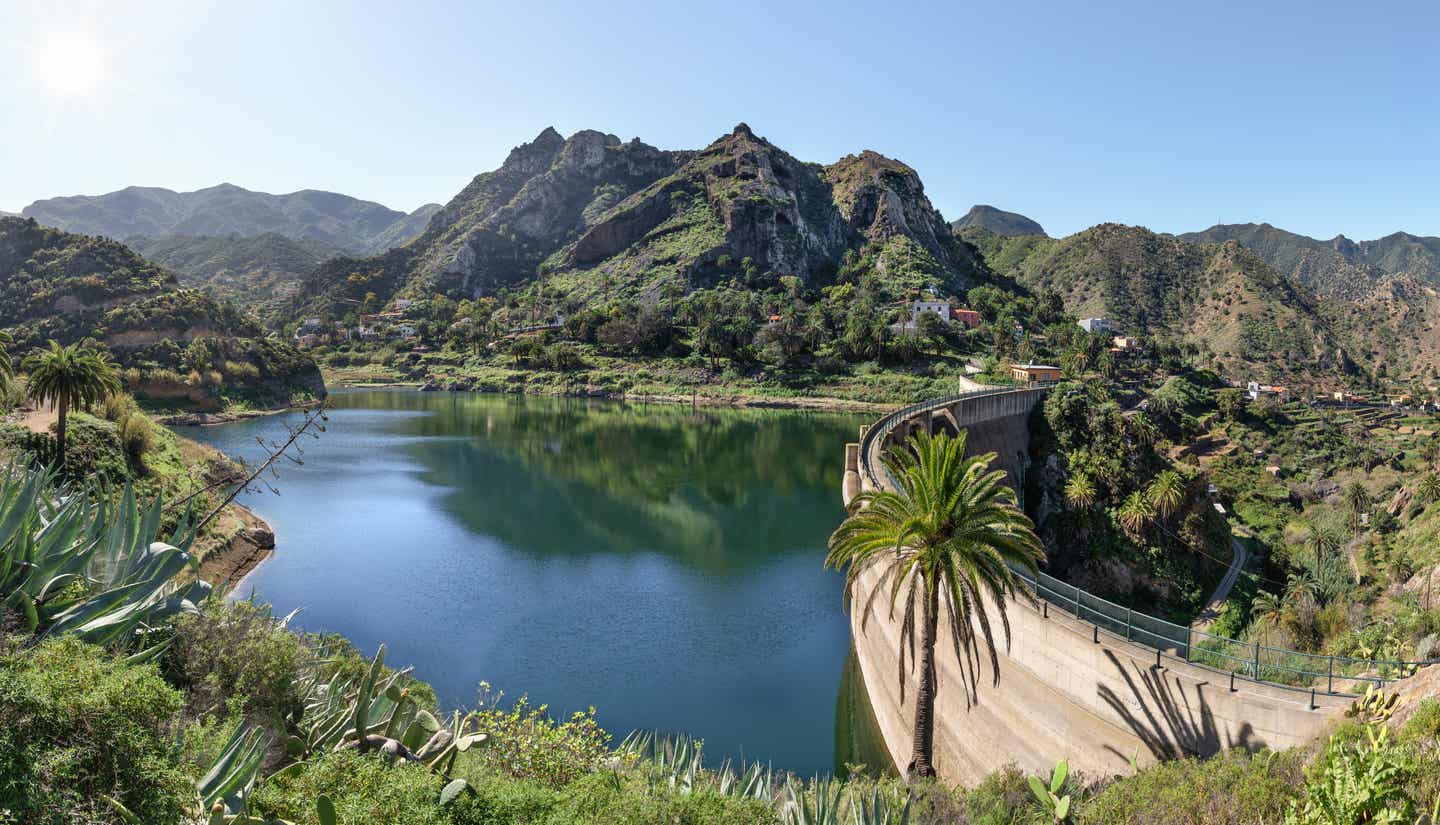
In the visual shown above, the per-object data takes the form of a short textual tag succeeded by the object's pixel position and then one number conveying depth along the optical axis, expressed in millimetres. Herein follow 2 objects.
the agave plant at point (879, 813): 11172
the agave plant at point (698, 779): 12336
